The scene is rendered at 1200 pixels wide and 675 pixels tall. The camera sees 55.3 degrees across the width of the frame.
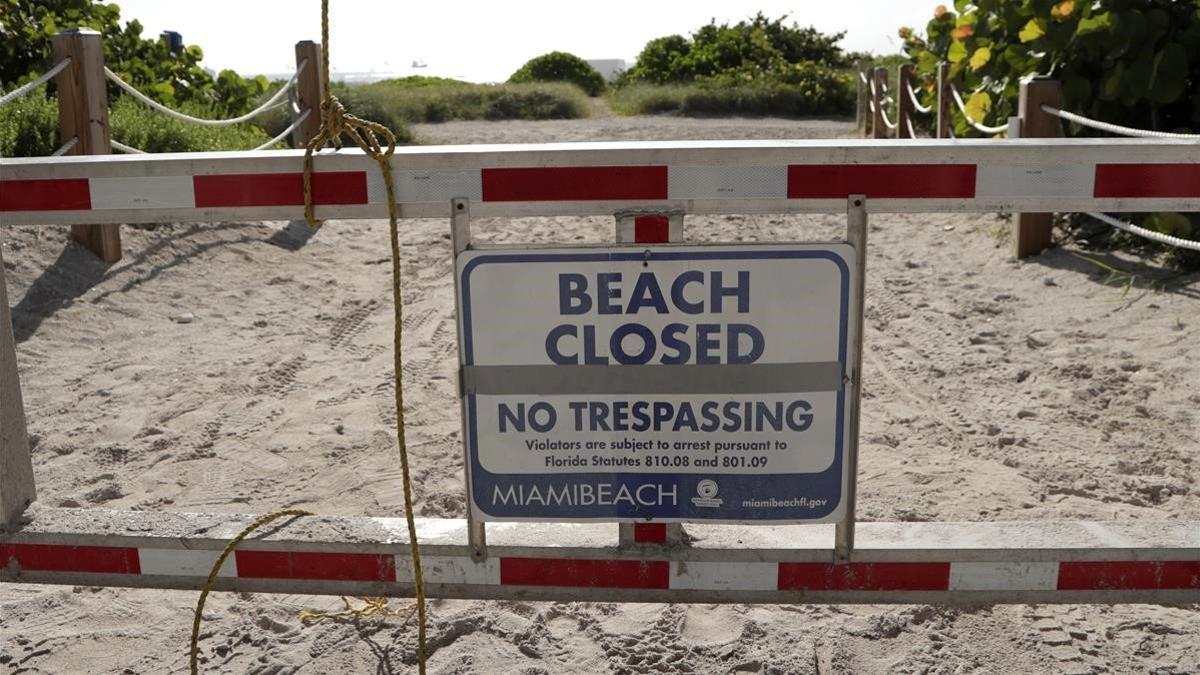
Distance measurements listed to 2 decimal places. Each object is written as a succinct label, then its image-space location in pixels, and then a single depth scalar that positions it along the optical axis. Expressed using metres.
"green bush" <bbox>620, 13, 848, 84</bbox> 30.11
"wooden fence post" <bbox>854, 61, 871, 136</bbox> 16.74
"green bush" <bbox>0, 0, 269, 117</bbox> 9.37
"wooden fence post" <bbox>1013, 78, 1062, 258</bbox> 7.48
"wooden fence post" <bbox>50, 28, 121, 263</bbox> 7.04
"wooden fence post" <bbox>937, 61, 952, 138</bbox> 10.23
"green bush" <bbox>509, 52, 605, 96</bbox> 32.59
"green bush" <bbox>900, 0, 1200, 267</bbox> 7.47
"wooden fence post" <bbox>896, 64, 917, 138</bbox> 12.98
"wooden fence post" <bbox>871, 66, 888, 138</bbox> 15.15
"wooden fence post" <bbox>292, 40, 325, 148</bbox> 9.77
